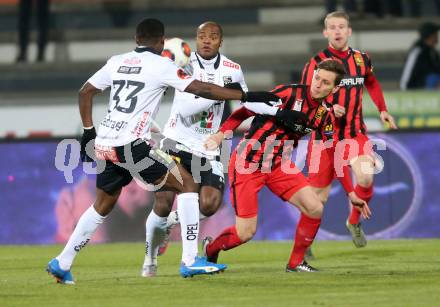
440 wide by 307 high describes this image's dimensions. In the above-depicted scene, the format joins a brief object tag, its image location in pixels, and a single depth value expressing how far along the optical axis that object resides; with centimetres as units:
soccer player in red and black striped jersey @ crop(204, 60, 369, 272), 1767
